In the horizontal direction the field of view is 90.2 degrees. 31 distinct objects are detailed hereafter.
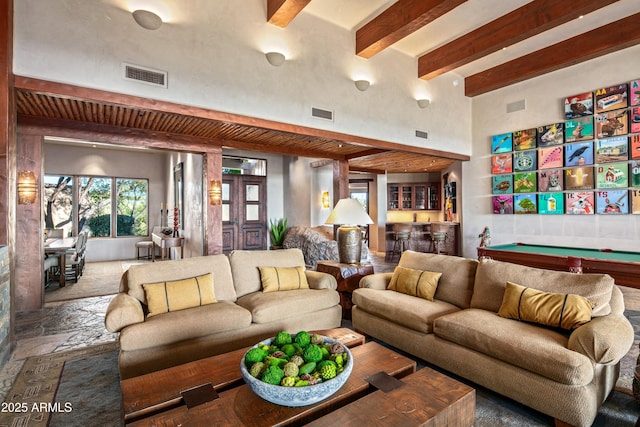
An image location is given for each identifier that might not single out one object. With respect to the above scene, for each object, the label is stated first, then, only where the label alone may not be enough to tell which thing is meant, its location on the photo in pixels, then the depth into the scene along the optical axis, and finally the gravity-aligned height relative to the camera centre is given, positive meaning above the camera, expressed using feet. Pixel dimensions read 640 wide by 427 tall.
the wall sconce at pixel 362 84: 17.62 +7.12
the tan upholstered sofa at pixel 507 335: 5.80 -2.74
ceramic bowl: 4.47 -2.53
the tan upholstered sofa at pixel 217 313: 7.76 -2.74
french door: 27.17 +0.19
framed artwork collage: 16.80 +2.94
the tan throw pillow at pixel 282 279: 10.80 -2.25
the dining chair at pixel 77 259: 19.94 -2.78
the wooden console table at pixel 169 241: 23.41 -1.98
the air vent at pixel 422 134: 20.77 +5.11
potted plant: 27.55 -1.65
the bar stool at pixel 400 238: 26.32 -2.15
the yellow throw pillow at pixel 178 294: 8.71 -2.25
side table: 12.26 -2.47
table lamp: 12.52 -0.58
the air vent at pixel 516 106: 20.95 +6.99
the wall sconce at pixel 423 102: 20.63 +7.12
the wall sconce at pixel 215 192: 18.07 +1.26
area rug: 6.54 -4.12
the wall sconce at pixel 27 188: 13.66 +1.26
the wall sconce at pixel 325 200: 27.73 +1.15
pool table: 11.65 -2.03
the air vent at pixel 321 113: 16.38 +5.20
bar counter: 27.25 -2.21
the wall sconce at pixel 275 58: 14.74 +7.25
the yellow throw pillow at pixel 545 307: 6.73 -2.18
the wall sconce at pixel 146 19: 11.78 +7.35
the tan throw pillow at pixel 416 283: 9.83 -2.26
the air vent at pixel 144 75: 11.93 +5.40
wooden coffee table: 4.43 -2.83
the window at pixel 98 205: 28.55 +1.06
